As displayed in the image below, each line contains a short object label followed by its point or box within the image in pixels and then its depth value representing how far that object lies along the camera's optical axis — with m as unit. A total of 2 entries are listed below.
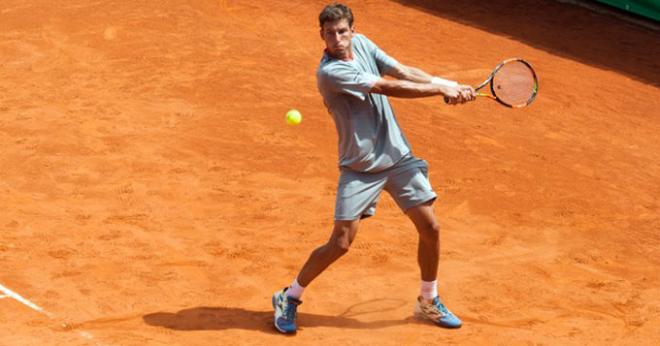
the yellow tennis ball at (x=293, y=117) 20.84
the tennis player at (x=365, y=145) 15.54
